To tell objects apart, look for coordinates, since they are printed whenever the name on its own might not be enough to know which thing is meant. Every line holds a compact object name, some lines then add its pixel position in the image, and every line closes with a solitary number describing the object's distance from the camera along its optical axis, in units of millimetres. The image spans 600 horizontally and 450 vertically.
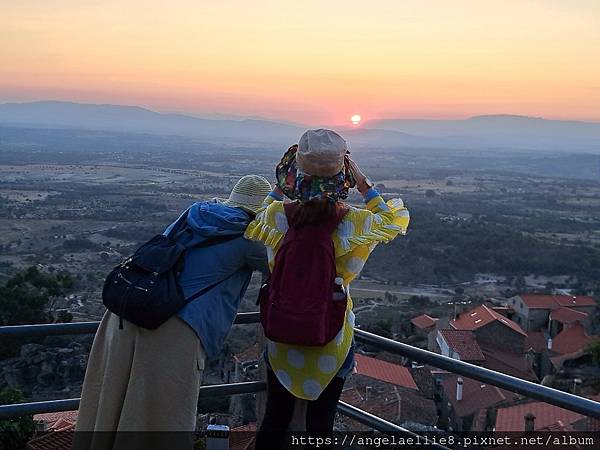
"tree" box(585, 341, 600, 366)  17206
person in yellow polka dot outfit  2051
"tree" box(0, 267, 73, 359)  13406
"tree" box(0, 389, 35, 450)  3803
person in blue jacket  2037
